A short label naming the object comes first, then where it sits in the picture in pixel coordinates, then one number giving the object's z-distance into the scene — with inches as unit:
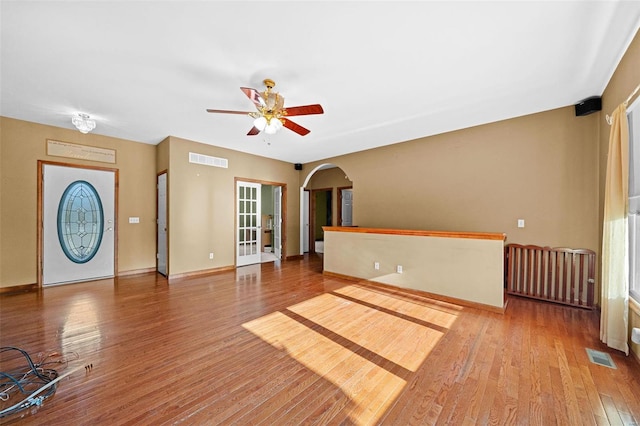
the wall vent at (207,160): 199.0
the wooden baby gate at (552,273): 130.5
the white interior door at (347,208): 320.8
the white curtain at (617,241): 86.0
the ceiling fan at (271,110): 104.3
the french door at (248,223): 233.5
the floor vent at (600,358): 81.6
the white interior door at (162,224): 196.8
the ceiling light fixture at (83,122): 137.3
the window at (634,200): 87.5
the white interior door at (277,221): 271.6
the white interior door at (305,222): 314.8
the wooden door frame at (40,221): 163.0
